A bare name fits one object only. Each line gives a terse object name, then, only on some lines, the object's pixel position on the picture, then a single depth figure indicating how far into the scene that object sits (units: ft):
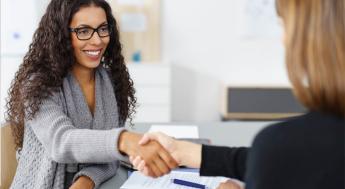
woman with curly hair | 4.03
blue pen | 4.30
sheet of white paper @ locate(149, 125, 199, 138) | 6.28
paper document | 4.33
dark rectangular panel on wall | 15.34
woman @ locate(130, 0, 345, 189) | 2.50
